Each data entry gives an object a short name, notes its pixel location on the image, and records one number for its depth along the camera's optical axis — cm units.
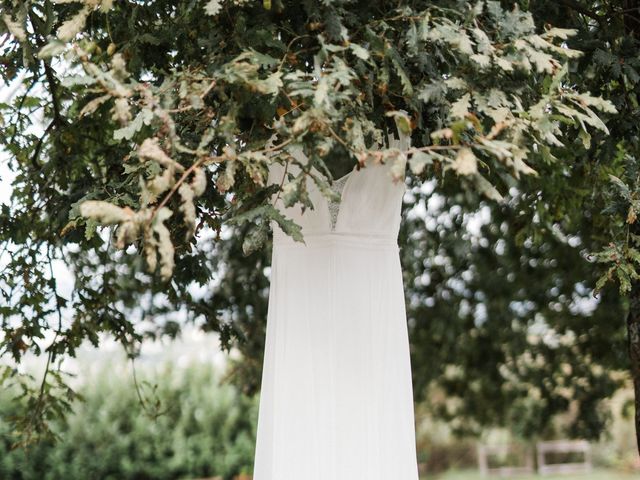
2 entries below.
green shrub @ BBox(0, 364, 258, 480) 1066
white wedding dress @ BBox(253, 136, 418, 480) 334
